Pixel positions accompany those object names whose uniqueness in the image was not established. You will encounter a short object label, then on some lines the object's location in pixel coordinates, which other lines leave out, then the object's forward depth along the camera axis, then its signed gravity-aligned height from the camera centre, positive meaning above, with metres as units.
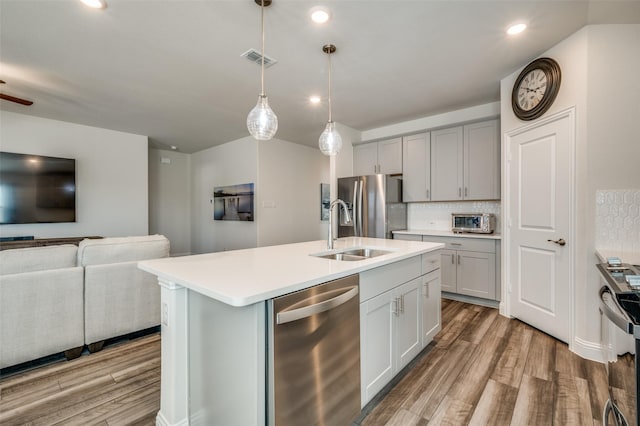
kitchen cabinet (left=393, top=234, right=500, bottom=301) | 3.30 -0.68
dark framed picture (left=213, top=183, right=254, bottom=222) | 5.24 +0.19
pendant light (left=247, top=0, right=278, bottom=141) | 1.88 +0.63
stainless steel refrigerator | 3.99 +0.11
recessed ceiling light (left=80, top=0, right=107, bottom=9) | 1.86 +1.41
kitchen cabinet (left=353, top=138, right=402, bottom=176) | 4.35 +0.88
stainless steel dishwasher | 1.12 -0.65
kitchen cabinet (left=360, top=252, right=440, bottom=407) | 1.61 -0.72
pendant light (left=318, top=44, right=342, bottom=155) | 2.43 +0.64
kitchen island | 1.11 -0.50
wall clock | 2.43 +1.14
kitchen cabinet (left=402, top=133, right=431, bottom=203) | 4.06 +0.65
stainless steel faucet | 2.23 -0.19
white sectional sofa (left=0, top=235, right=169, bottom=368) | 2.03 -0.67
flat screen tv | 3.92 +0.36
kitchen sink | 2.14 -0.34
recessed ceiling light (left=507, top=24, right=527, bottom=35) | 2.15 +1.42
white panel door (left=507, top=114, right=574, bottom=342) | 2.39 -0.13
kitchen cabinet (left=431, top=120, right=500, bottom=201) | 3.50 +0.65
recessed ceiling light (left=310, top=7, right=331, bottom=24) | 1.94 +1.40
